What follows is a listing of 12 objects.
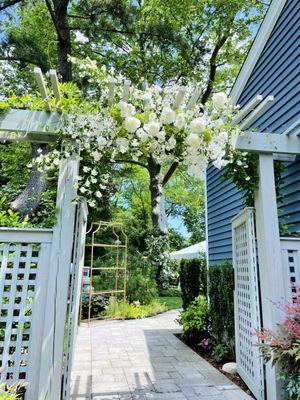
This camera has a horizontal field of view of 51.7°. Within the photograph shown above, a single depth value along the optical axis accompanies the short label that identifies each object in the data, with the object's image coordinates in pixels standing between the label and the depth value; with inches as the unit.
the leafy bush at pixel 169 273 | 431.6
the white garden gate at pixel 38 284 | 94.6
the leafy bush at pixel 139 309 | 301.1
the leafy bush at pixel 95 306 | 296.0
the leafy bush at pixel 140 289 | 336.5
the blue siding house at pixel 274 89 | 156.8
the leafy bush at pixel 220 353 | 166.2
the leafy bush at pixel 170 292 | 435.5
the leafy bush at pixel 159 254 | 421.9
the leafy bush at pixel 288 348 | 90.6
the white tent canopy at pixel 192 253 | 353.5
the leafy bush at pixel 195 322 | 204.5
